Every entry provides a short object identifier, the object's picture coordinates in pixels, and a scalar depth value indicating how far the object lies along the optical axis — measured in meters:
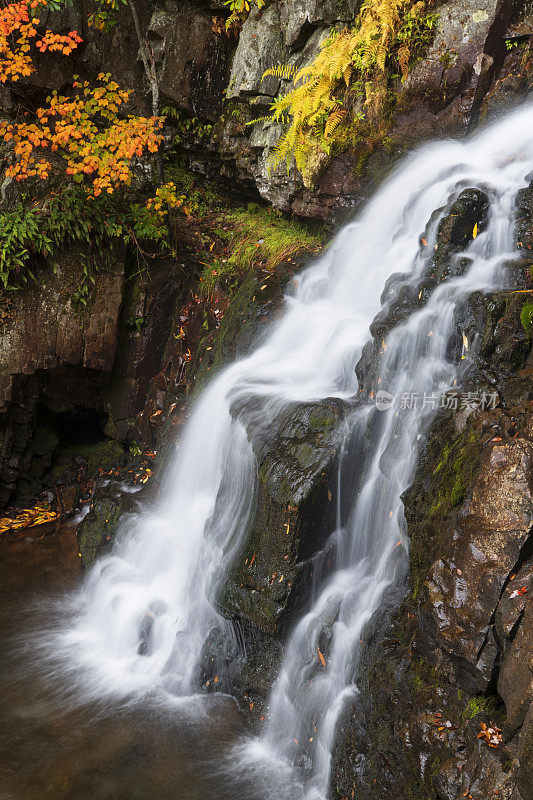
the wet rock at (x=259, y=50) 8.09
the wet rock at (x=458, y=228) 5.34
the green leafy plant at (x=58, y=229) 7.39
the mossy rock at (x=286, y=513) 4.77
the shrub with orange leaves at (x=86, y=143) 7.29
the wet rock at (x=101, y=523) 7.14
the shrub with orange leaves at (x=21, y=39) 6.97
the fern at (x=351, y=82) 6.91
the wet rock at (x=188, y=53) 8.70
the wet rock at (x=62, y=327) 7.78
